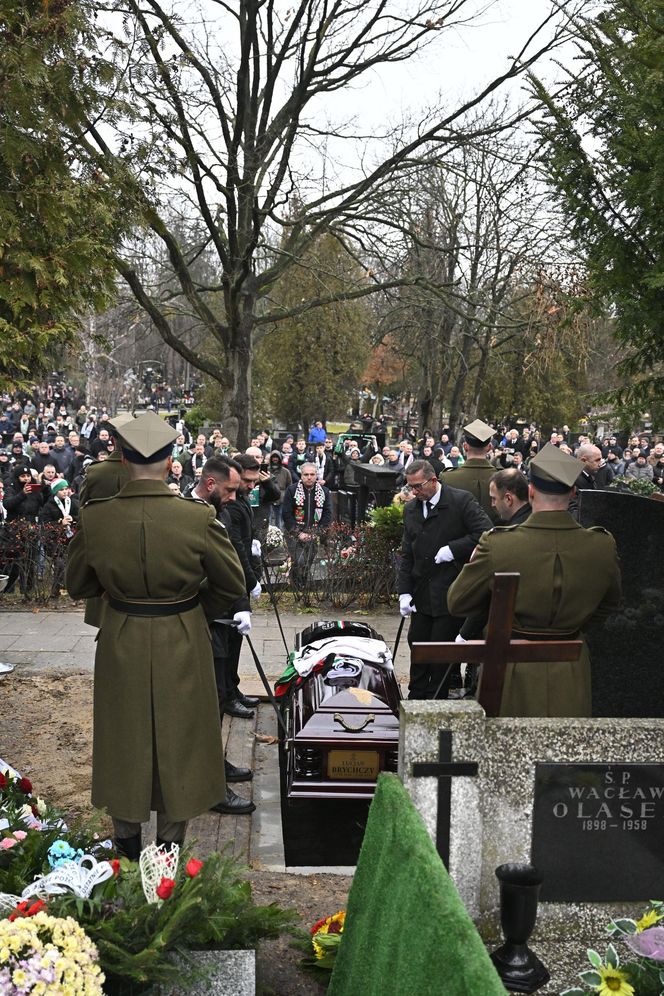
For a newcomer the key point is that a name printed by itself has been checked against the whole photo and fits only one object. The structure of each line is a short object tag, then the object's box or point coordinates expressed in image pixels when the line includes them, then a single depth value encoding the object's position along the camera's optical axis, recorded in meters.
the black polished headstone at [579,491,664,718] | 5.68
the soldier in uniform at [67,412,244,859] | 4.60
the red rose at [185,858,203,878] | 3.25
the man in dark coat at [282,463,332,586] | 14.56
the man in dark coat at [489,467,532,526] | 6.59
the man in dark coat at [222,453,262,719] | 6.88
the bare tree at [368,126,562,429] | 17.17
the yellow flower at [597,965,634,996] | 3.04
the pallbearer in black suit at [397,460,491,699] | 7.40
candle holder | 3.13
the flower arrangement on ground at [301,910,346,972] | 3.80
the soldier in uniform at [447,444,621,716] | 4.60
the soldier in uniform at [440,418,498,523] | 8.24
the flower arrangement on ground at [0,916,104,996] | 2.54
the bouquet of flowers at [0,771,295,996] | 2.85
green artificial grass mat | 2.27
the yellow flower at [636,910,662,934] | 3.38
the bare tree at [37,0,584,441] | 15.56
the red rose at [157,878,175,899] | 3.13
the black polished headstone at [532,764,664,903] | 3.67
